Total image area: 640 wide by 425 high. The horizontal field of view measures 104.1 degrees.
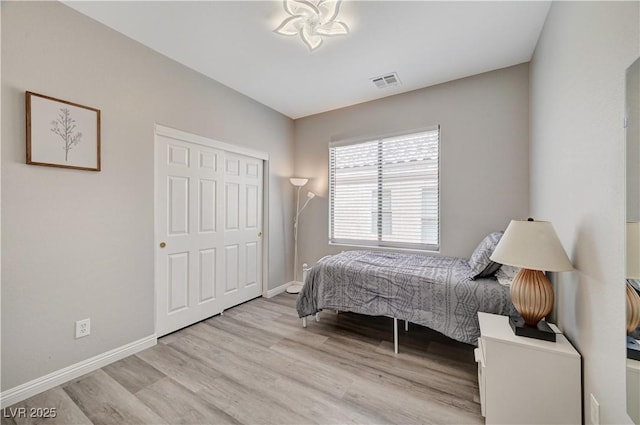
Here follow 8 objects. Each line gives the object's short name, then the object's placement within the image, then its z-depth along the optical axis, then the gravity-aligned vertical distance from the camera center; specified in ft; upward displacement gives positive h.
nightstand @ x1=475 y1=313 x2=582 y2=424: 4.09 -2.89
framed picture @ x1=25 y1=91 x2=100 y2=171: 5.50 +1.85
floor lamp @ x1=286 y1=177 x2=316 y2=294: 12.54 -1.35
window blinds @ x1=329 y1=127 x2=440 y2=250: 10.14 +0.92
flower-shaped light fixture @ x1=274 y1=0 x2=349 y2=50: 5.74 +4.74
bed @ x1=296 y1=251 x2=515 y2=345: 6.31 -2.27
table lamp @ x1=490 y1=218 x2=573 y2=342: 4.34 -0.91
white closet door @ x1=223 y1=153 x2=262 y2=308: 10.36 -0.73
